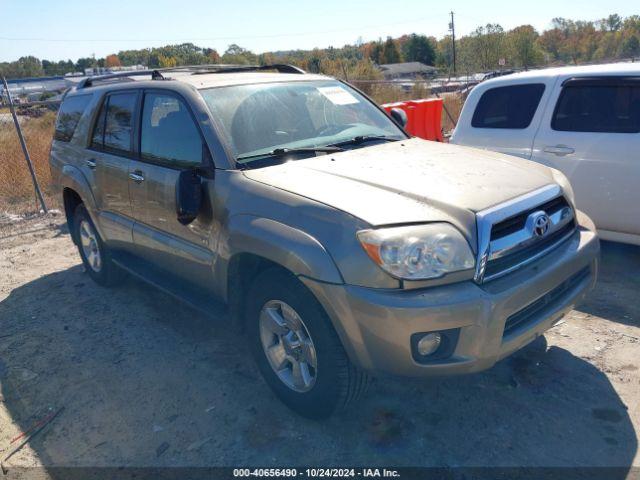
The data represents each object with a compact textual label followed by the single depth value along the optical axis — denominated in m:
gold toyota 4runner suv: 2.46
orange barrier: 9.31
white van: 4.63
